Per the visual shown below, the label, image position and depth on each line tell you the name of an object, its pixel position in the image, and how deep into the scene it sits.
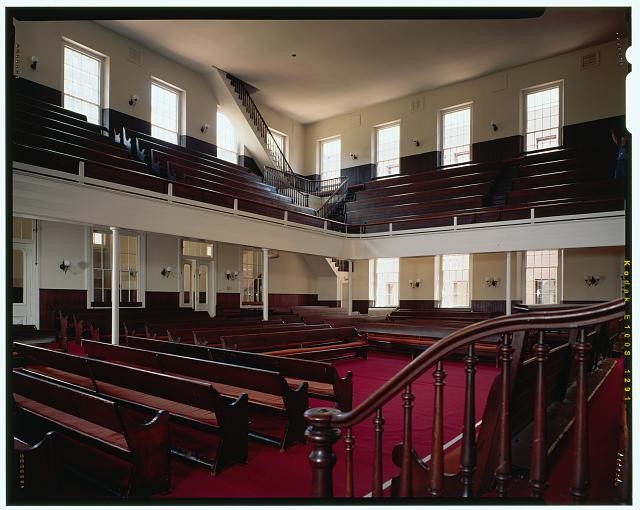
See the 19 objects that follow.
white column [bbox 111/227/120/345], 7.68
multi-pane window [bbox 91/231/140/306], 10.22
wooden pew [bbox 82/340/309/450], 3.43
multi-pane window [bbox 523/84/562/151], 13.83
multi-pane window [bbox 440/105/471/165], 15.59
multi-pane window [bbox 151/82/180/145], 13.50
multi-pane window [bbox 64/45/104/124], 11.28
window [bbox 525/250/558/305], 12.32
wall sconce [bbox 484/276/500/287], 13.16
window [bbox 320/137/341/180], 18.45
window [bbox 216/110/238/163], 15.70
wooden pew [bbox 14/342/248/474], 2.93
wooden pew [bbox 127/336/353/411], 4.14
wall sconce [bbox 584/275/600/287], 11.35
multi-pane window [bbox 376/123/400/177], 17.09
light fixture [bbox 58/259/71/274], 9.52
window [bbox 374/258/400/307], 15.66
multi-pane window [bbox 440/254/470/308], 14.03
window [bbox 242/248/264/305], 14.30
